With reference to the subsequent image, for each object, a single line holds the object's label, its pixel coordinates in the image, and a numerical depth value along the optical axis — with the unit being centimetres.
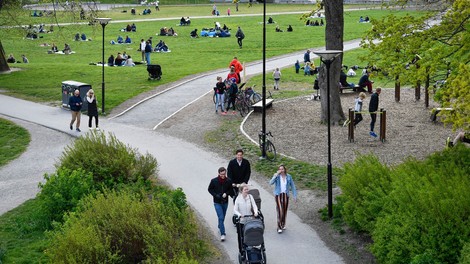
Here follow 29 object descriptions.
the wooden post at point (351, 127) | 2512
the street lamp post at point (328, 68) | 1783
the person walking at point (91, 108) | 2745
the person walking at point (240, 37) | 5169
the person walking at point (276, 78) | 3572
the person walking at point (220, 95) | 2977
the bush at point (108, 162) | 1989
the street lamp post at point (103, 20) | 2949
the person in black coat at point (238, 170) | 1752
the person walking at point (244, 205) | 1527
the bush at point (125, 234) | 1377
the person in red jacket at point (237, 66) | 3434
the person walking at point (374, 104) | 2598
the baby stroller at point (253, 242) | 1444
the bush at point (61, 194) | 1788
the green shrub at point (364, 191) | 1559
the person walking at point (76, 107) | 2734
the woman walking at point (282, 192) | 1680
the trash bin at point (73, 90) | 3153
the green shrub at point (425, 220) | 1319
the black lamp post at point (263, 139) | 2302
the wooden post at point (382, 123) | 2498
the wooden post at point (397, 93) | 3212
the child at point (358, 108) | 2653
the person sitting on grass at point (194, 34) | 5994
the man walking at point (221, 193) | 1634
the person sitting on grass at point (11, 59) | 4753
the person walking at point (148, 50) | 4403
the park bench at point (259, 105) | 3016
